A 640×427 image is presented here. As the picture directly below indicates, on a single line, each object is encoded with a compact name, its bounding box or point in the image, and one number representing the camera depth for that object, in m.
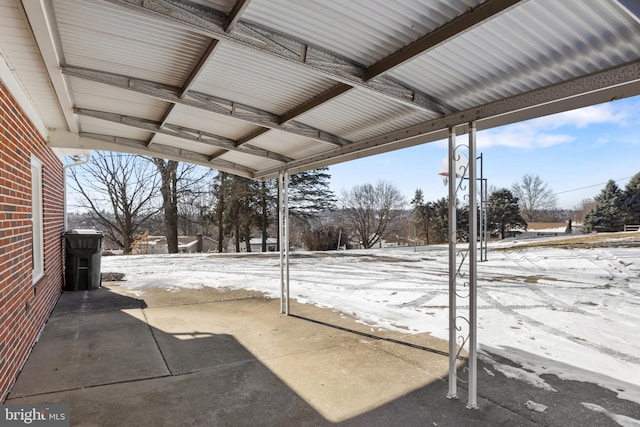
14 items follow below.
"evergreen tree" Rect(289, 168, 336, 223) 25.78
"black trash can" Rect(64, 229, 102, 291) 7.30
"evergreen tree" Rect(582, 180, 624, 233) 31.95
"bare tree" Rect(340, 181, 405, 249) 34.16
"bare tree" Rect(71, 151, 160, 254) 22.02
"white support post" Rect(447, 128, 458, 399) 3.14
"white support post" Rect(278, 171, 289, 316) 5.78
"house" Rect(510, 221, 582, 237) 34.72
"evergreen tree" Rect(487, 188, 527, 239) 33.56
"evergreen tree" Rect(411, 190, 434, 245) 36.12
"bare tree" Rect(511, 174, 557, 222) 44.09
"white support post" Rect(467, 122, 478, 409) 2.96
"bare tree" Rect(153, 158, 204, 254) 21.11
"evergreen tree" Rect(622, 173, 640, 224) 31.66
